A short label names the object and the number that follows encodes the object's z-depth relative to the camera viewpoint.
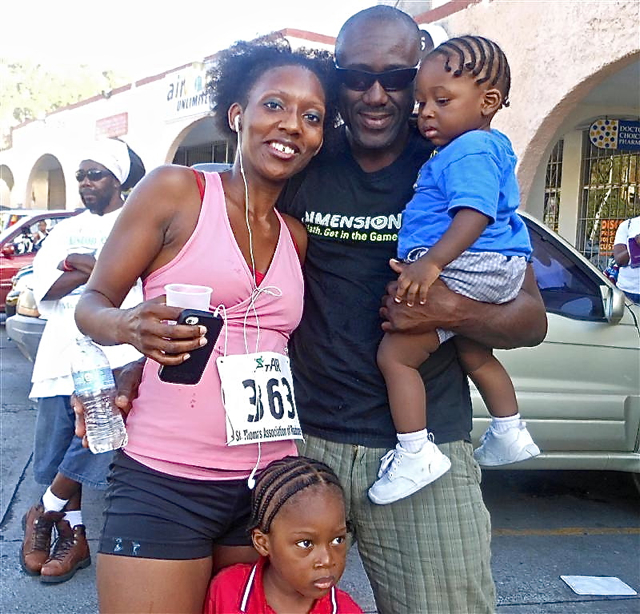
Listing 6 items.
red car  10.98
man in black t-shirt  2.08
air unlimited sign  14.66
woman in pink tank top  1.80
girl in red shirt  1.90
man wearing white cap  3.99
